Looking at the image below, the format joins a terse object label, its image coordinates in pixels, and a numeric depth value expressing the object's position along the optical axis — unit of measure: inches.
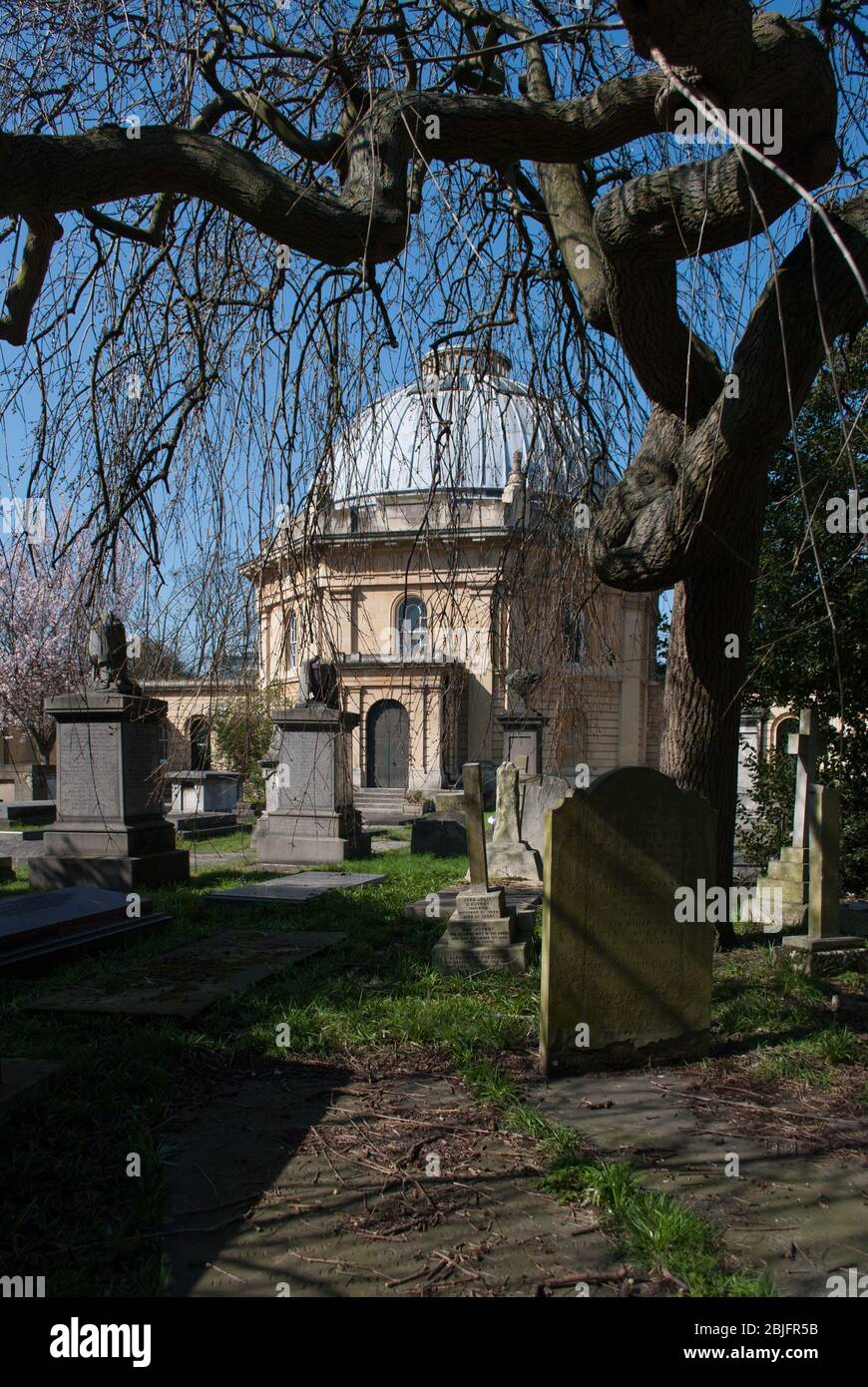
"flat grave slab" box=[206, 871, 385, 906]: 366.0
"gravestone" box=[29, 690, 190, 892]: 410.6
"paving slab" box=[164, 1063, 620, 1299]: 111.0
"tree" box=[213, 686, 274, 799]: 801.5
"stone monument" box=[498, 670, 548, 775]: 732.7
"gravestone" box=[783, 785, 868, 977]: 265.1
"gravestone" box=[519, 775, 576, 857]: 565.0
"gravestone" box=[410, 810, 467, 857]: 583.2
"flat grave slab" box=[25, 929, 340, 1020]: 212.5
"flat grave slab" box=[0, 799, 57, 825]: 812.6
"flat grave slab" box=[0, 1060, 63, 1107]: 151.0
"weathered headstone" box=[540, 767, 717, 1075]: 179.9
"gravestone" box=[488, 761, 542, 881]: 436.1
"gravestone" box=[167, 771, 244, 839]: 846.5
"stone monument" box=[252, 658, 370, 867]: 538.6
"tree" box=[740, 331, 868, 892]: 375.6
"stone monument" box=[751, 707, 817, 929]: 315.0
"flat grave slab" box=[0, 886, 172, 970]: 255.1
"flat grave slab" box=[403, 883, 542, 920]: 338.3
